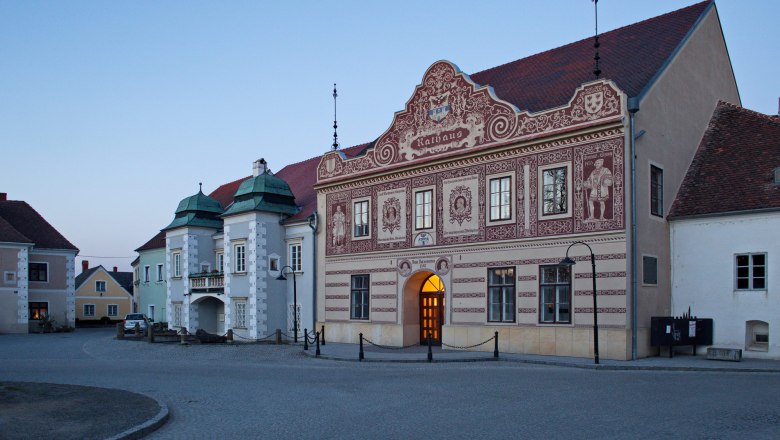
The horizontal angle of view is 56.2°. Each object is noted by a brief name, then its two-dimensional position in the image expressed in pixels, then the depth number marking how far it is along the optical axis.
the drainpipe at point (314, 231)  33.22
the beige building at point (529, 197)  22.47
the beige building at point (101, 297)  66.88
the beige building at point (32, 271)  48.00
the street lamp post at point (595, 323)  20.52
